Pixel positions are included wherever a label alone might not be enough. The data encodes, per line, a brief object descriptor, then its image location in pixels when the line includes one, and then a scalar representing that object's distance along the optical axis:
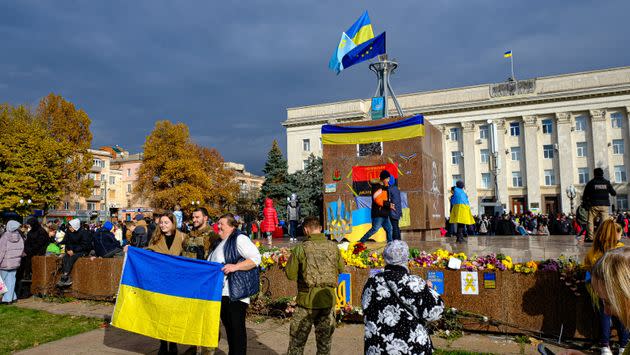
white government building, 53.31
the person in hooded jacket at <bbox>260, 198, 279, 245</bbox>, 18.78
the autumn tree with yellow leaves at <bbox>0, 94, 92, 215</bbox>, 40.47
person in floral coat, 3.55
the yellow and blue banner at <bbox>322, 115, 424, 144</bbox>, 15.44
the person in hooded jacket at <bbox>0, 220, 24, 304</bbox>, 11.15
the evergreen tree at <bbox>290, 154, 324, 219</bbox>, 45.12
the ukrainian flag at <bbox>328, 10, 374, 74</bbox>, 18.47
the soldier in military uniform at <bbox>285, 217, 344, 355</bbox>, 5.15
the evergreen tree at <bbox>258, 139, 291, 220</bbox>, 45.97
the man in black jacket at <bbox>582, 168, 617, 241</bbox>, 11.11
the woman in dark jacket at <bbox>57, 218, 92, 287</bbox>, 11.12
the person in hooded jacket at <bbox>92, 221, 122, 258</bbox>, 11.38
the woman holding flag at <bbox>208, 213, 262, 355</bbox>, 5.19
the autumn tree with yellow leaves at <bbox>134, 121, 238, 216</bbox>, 53.09
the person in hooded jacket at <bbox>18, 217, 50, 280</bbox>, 12.36
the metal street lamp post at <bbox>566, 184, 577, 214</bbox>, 33.76
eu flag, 18.10
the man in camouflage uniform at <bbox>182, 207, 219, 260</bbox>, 6.15
